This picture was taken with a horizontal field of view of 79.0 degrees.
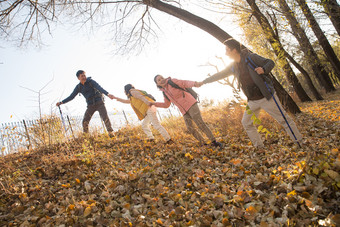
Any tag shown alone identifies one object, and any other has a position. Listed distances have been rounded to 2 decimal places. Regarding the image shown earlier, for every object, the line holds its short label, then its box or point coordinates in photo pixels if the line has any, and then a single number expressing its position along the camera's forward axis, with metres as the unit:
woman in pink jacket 4.66
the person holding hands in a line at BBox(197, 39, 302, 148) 3.46
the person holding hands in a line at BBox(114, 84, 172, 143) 5.57
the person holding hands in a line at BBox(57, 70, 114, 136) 6.78
